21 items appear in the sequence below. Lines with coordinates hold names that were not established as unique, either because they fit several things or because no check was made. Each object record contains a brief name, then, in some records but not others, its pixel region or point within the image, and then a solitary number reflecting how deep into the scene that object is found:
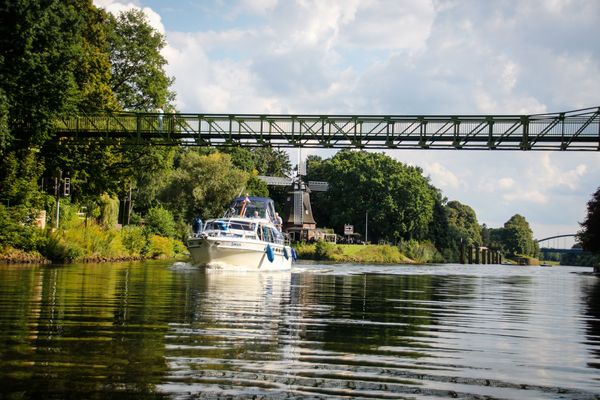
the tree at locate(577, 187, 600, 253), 67.25
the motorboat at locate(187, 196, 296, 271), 43.09
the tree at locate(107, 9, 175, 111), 64.75
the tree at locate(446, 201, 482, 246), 187.41
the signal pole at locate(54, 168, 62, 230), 49.82
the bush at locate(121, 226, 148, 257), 60.78
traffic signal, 51.02
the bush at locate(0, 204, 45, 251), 41.22
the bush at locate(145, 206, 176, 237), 79.25
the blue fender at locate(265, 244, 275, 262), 45.12
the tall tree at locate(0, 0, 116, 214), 39.44
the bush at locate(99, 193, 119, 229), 60.31
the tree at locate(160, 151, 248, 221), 94.94
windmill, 128.25
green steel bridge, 53.09
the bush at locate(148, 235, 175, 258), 67.19
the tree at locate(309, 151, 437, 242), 130.62
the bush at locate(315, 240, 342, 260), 109.56
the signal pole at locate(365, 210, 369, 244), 127.88
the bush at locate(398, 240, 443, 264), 124.44
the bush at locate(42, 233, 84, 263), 45.78
